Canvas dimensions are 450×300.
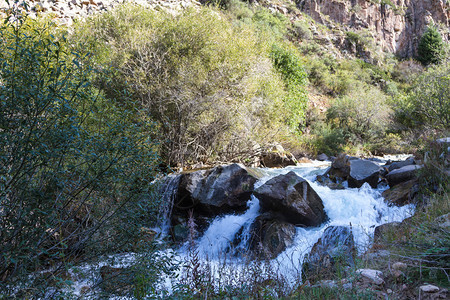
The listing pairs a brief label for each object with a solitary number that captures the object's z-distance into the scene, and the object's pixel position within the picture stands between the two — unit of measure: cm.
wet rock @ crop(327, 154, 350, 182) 863
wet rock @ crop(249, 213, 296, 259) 592
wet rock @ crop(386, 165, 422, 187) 692
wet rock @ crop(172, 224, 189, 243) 712
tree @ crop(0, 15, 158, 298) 262
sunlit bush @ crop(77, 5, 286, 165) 1017
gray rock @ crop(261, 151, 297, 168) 1274
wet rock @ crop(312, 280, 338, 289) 278
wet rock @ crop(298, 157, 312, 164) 1397
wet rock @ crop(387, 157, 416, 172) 801
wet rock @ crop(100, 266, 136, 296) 340
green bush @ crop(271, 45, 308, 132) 1661
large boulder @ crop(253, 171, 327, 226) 650
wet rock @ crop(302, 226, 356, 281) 343
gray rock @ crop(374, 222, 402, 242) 422
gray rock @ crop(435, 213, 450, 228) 316
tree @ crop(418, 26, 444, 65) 3625
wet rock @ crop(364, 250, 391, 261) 323
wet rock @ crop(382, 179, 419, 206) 609
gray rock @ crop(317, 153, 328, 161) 1566
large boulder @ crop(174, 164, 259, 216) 748
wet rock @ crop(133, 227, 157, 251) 359
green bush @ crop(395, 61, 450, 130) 1025
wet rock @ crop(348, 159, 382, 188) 788
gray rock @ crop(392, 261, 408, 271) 276
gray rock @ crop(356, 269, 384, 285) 263
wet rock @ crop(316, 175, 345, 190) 815
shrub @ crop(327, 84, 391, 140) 1757
